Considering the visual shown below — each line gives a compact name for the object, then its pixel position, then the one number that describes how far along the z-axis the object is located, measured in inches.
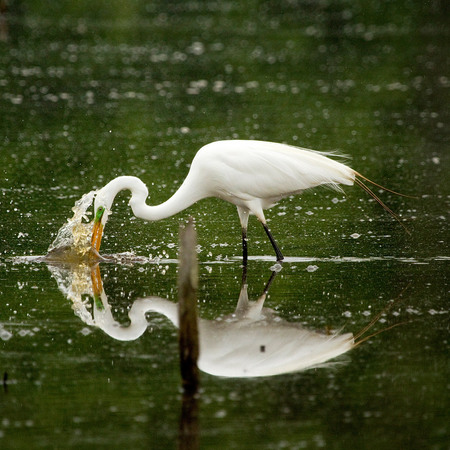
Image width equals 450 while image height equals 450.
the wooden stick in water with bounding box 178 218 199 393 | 560.7
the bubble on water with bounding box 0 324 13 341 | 675.4
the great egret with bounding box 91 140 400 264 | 853.8
